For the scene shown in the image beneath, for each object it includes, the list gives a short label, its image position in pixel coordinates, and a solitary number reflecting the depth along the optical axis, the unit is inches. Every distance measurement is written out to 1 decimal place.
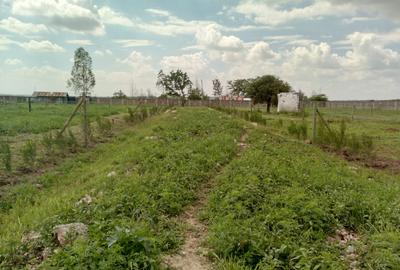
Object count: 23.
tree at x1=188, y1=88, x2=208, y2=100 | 2623.0
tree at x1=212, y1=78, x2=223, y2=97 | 3631.9
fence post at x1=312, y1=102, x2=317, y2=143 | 454.9
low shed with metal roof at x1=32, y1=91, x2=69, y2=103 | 2398.4
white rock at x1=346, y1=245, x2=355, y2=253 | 144.5
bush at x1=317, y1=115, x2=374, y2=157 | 399.5
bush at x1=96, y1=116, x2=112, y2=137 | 499.6
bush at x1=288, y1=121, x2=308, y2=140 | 486.3
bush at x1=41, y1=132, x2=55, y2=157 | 338.0
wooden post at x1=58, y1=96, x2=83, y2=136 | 383.8
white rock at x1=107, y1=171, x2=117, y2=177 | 251.4
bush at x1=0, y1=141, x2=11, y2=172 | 262.1
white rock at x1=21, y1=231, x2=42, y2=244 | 145.0
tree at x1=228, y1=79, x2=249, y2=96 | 3322.8
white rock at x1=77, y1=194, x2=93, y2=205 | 186.1
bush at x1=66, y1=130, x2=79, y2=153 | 386.1
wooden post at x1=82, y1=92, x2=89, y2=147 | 421.5
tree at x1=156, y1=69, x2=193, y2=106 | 2721.5
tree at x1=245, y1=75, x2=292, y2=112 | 1659.7
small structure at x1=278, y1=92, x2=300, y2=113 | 1514.6
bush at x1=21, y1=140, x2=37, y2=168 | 289.4
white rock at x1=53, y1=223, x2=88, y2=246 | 136.3
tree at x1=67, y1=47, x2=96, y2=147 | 2145.7
